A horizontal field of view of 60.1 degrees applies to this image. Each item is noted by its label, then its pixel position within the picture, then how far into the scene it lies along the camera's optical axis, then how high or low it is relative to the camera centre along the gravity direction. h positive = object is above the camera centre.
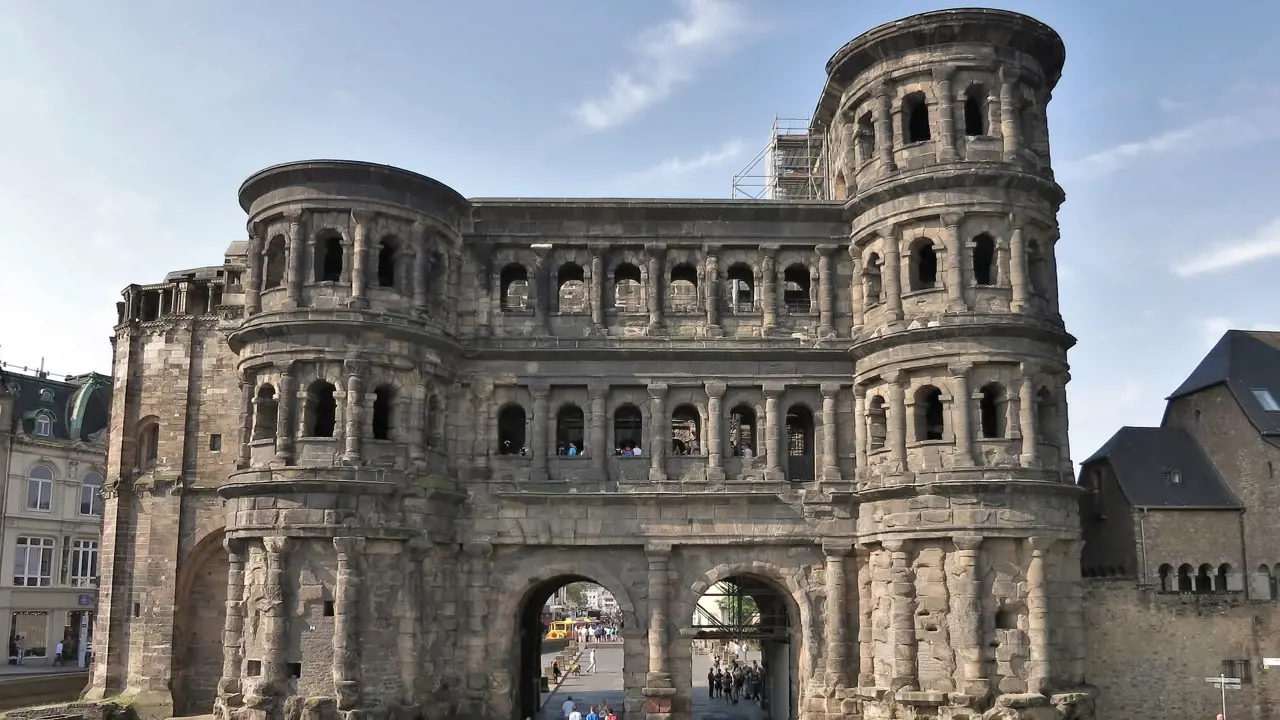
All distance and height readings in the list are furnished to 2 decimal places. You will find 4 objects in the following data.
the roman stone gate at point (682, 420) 29.06 +3.96
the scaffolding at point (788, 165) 44.53 +16.21
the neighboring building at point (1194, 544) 32.62 +0.58
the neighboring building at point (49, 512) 53.41 +2.52
